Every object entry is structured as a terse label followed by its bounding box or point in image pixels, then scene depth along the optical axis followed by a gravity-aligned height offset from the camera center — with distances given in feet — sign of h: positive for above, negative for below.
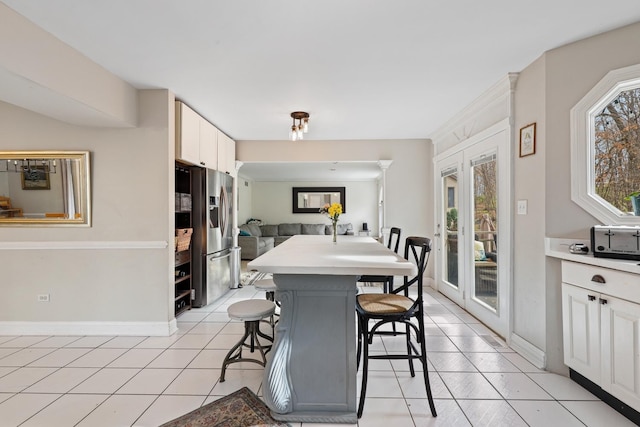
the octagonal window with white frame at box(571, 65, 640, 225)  6.24 +1.40
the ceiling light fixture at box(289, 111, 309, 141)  11.46 +3.65
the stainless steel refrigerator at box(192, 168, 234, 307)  12.14 -0.85
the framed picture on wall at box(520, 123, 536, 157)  7.64 +1.91
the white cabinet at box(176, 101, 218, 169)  10.17 +2.86
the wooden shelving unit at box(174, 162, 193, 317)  11.49 -1.53
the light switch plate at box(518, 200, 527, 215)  7.99 +0.17
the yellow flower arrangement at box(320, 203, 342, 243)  9.53 +0.07
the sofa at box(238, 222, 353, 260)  26.09 -1.52
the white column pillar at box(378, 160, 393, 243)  15.57 +1.07
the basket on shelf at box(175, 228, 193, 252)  10.84 -0.88
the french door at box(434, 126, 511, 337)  9.02 -0.47
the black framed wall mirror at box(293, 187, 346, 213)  30.40 +1.64
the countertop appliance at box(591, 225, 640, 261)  5.60 -0.54
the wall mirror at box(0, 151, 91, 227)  9.45 +0.85
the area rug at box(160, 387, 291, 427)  5.51 -3.80
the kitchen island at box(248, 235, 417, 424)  5.54 -2.50
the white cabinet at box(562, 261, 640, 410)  5.35 -2.22
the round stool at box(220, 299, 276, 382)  6.81 -2.27
